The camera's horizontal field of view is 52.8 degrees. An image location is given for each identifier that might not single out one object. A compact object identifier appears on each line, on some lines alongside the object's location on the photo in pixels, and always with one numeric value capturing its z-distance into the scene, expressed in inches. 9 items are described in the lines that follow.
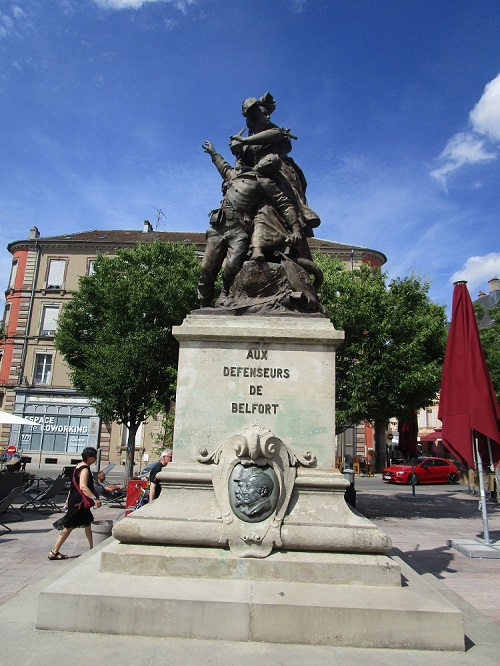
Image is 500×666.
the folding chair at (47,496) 471.5
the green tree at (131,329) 631.8
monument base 146.6
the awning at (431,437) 1845.1
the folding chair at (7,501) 397.4
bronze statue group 221.6
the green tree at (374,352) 527.5
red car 1051.3
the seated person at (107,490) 515.5
